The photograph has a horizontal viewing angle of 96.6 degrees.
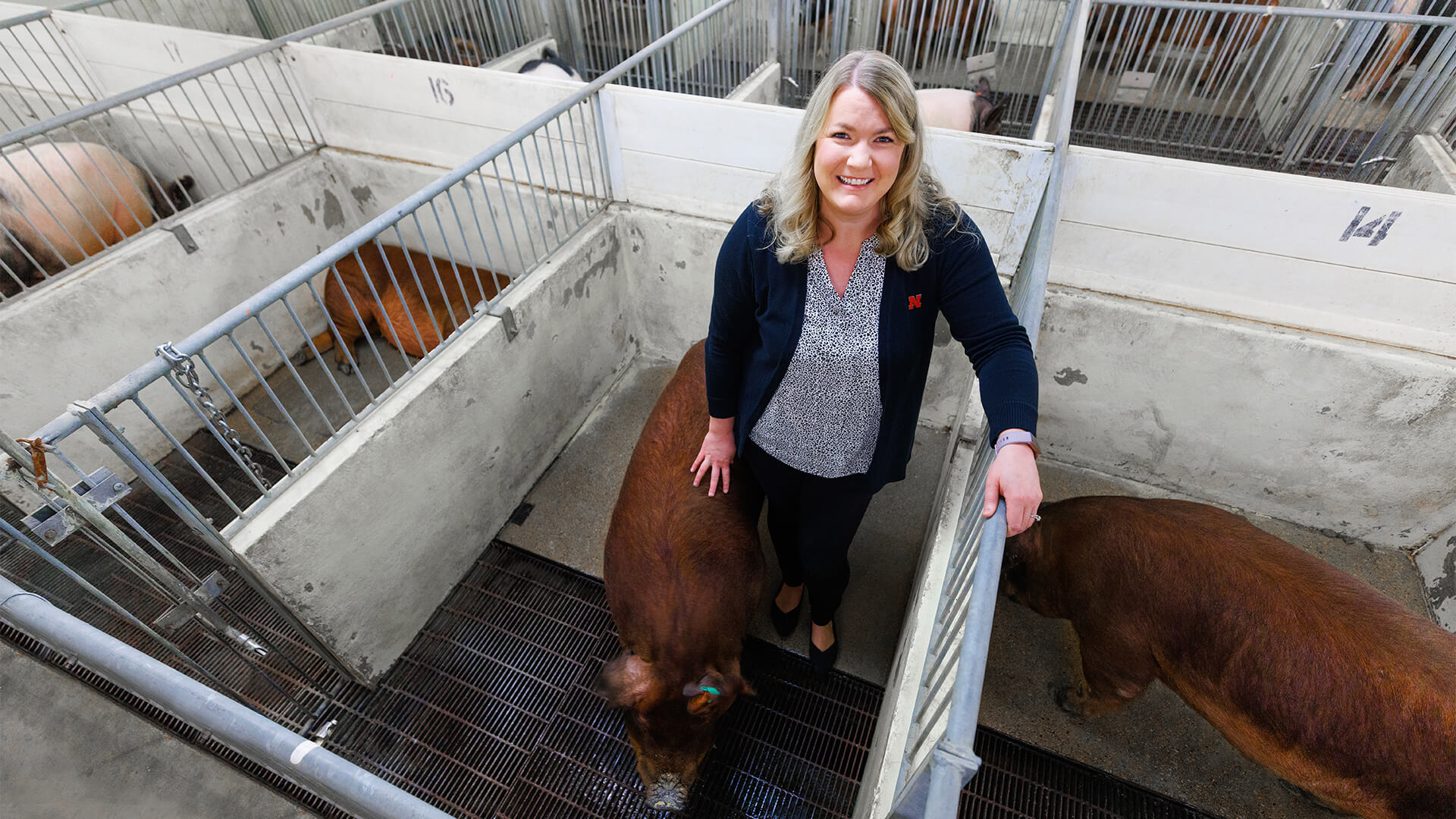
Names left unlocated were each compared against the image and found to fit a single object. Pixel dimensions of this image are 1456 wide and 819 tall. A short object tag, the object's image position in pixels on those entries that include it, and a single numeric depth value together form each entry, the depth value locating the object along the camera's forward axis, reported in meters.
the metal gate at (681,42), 4.24
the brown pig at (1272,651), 1.69
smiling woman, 1.34
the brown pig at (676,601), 2.03
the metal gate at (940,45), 4.57
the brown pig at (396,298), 3.75
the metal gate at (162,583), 1.62
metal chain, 1.74
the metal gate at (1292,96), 3.67
